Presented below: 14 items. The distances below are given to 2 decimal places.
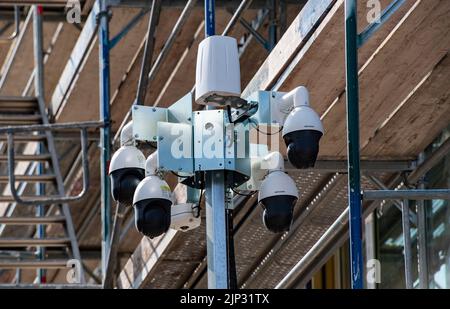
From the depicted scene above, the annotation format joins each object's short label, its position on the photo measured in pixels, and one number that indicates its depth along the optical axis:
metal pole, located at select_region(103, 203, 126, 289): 12.73
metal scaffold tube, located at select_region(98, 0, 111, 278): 13.16
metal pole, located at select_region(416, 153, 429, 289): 12.33
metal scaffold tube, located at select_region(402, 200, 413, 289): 11.83
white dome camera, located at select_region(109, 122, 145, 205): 9.76
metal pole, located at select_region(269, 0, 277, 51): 13.16
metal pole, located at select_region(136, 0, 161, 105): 12.03
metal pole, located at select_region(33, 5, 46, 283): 15.37
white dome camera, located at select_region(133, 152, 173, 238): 9.22
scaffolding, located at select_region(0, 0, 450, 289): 9.43
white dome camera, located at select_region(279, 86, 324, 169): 9.04
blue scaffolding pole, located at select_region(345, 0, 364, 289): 9.26
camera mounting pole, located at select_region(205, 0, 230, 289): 9.00
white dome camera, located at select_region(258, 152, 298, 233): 9.13
